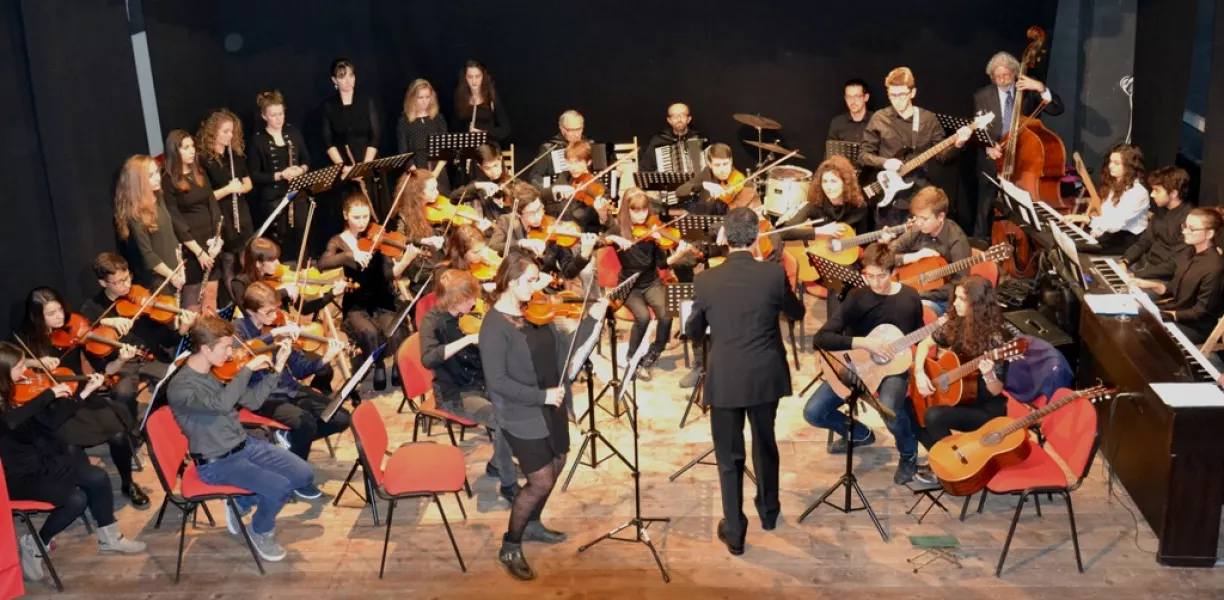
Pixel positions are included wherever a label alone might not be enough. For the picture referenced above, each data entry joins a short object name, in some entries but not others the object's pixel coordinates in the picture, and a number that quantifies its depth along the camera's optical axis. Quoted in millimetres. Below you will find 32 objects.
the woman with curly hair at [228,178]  8781
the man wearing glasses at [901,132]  8977
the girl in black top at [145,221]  7863
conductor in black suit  5492
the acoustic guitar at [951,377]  5895
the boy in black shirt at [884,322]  6289
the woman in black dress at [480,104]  9953
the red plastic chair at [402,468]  5664
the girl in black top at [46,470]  5711
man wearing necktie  9406
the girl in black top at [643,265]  7801
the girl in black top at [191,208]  8281
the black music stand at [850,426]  5883
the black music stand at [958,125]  8656
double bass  8641
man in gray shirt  5703
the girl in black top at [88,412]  6285
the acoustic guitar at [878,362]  6301
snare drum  9281
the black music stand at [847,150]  9227
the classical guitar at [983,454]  5523
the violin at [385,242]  7898
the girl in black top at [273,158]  9195
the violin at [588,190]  8555
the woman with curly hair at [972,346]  6039
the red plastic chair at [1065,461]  5426
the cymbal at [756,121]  10008
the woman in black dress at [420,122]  9656
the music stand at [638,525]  5668
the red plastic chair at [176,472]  5621
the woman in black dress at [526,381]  5367
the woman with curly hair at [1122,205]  8070
